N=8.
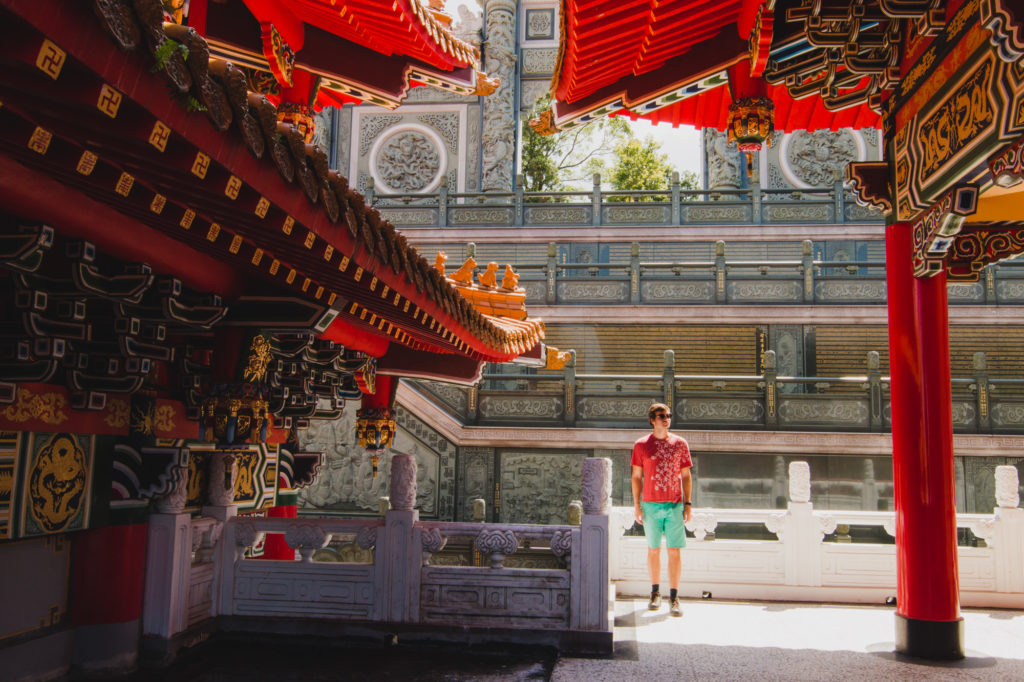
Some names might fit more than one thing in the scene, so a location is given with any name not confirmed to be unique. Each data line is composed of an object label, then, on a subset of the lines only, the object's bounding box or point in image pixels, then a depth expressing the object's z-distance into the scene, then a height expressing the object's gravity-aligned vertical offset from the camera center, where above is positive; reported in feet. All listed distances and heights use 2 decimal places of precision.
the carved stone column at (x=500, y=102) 63.98 +29.04
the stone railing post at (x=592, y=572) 15.66 -2.50
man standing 18.69 -0.89
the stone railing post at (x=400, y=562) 16.14 -2.47
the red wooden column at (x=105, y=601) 13.64 -2.94
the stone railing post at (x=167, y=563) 14.53 -2.38
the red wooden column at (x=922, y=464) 14.92 -0.15
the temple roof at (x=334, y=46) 15.48 +8.72
